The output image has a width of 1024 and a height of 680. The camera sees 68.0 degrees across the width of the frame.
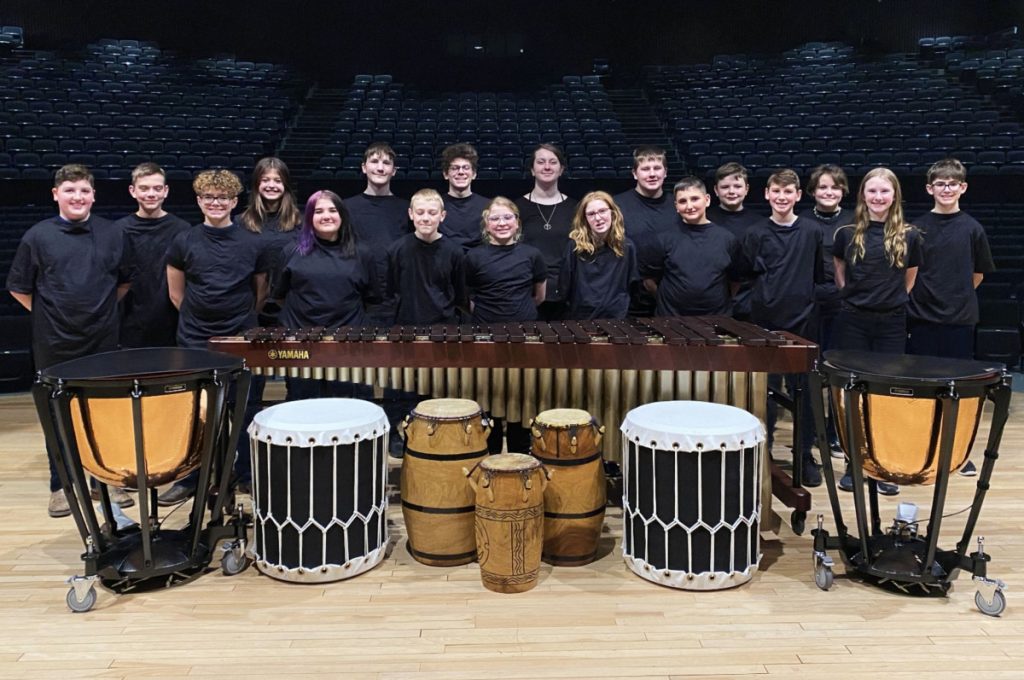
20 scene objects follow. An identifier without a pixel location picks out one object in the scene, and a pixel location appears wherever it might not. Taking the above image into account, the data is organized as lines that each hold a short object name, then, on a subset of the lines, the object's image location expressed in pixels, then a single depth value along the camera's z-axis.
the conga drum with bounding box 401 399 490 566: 2.74
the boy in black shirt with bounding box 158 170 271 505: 3.48
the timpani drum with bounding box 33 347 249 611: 2.44
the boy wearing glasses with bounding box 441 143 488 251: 4.32
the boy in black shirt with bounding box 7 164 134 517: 3.36
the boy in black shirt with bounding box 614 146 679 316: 4.23
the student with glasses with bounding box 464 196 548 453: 3.79
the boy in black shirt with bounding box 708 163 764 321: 4.11
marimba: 2.78
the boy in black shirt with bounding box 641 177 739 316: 3.75
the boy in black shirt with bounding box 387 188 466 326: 3.79
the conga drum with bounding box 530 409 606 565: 2.74
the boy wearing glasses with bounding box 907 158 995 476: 4.11
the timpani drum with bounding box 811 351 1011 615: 2.39
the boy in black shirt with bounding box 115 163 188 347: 3.72
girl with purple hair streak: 3.56
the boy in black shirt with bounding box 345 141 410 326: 4.33
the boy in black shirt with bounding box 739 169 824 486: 3.73
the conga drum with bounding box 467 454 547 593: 2.54
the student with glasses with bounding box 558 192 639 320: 3.75
